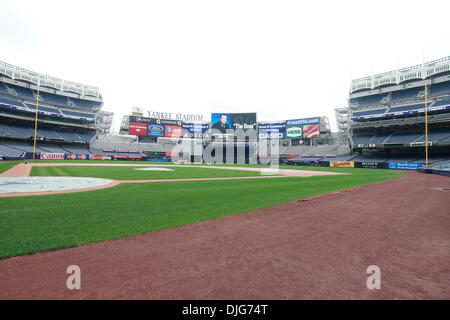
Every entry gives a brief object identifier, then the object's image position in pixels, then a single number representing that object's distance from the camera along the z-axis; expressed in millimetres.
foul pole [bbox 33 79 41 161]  37050
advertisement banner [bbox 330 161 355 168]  40156
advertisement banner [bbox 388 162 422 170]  33125
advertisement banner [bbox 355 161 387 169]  36956
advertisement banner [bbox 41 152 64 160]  39341
